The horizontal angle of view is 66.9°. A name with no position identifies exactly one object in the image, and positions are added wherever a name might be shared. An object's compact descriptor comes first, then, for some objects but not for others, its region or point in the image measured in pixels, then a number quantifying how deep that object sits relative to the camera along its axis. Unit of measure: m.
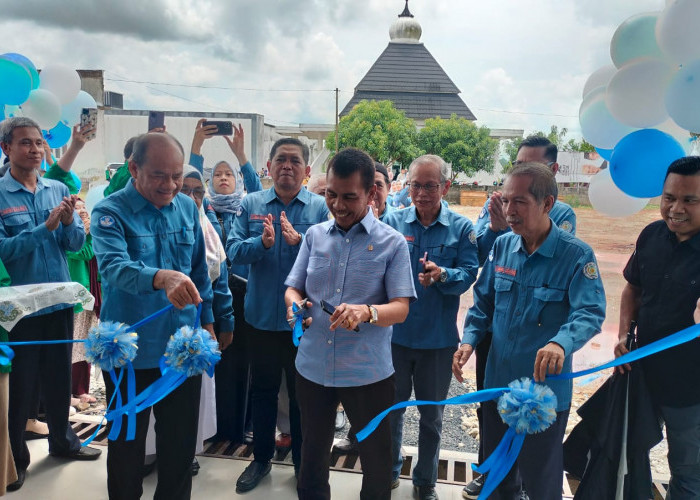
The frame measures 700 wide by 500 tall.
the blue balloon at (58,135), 4.21
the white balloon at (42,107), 3.73
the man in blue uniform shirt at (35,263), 2.87
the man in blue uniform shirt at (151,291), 2.23
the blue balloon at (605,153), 3.09
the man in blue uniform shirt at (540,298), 2.09
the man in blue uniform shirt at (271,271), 2.89
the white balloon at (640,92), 2.45
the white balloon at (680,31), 2.19
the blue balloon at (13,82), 3.38
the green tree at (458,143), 28.50
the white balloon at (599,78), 3.16
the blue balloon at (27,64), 3.63
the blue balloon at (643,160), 2.43
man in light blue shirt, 2.14
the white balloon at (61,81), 4.06
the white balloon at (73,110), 4.27
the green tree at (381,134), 25.74
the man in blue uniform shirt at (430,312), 2.77
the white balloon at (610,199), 2.88
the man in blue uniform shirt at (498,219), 2.79
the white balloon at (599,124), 2.81
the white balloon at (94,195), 3.98
